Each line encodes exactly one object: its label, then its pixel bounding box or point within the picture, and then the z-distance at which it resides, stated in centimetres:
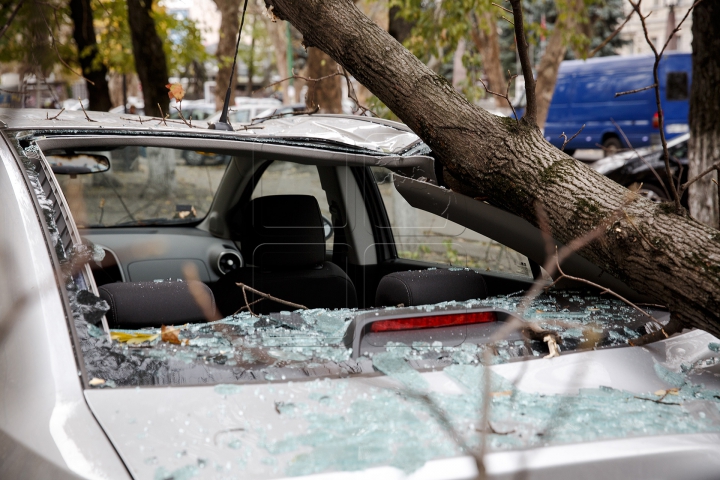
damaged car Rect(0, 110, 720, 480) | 137
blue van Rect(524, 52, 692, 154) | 1752
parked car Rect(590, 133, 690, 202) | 1084
